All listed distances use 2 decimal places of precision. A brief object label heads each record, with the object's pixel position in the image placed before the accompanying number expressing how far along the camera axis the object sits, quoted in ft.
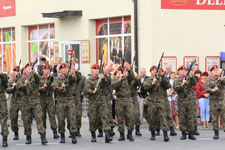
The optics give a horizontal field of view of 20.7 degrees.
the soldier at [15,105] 54.44
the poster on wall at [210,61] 79.00
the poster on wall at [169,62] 77.10
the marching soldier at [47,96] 54.29
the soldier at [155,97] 52.29
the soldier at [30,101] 50.62
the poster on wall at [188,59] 78.12
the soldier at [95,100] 52.25
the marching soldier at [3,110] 49.39
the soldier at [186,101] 52.65
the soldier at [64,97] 51.21
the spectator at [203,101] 62.64
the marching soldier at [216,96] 53.57
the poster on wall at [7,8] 100.73
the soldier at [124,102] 52.06
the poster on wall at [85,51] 86.79
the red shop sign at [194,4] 77.77
